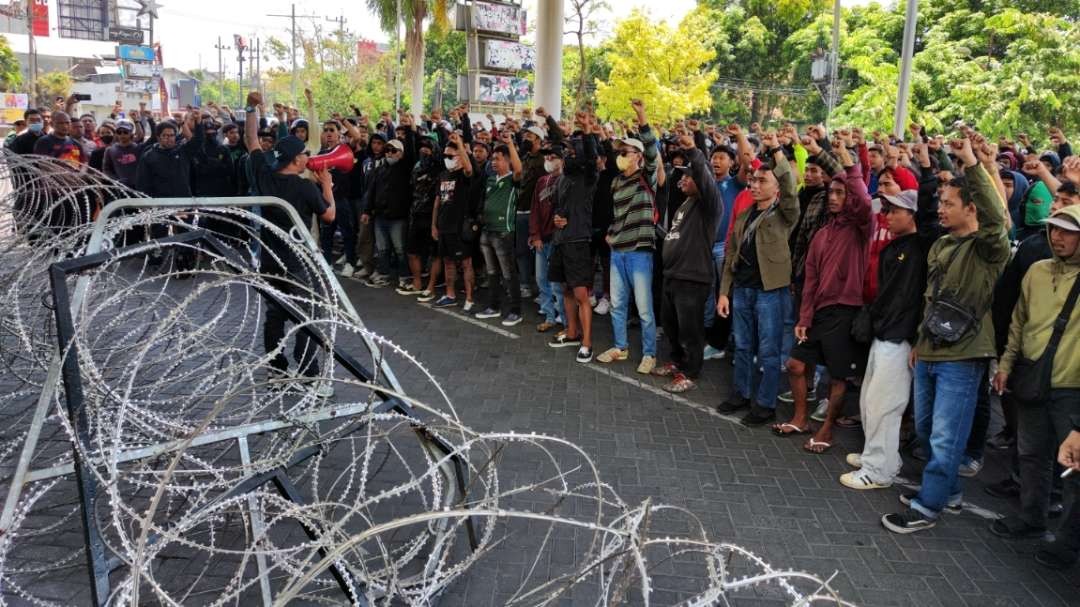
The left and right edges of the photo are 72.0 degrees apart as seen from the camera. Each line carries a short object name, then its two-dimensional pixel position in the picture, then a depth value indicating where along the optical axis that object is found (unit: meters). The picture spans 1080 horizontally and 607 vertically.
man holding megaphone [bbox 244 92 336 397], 6.18
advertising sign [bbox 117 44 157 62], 52.25
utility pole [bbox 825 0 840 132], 21.33
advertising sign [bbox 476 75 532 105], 23.27
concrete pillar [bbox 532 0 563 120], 14.34
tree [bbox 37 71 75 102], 58.78
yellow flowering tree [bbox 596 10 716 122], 32.97
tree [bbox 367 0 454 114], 25.16
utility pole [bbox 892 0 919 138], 12.77
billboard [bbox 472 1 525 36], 22.89
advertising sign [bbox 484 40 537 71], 23.47
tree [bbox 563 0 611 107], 33.75
